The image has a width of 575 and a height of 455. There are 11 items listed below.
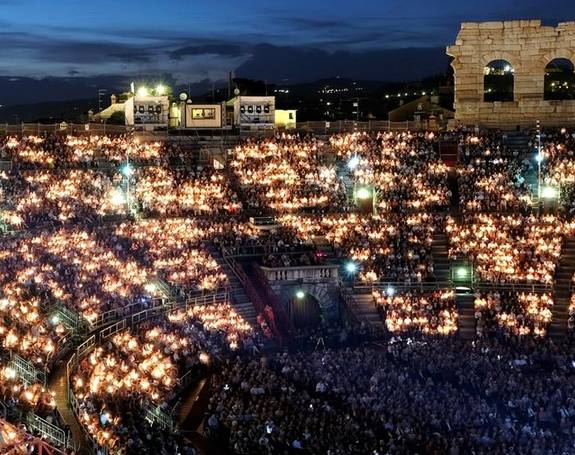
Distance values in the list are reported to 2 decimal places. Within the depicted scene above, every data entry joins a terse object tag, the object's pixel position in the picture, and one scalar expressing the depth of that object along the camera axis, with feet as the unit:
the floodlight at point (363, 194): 177.58
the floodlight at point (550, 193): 171.12
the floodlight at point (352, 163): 181.98
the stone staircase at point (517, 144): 183.50
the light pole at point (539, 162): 171.63
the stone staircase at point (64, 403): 87.14
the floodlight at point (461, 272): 152.97
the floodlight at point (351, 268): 154.62
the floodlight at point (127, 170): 171.94
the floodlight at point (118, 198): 169.48
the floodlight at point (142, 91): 227.53
